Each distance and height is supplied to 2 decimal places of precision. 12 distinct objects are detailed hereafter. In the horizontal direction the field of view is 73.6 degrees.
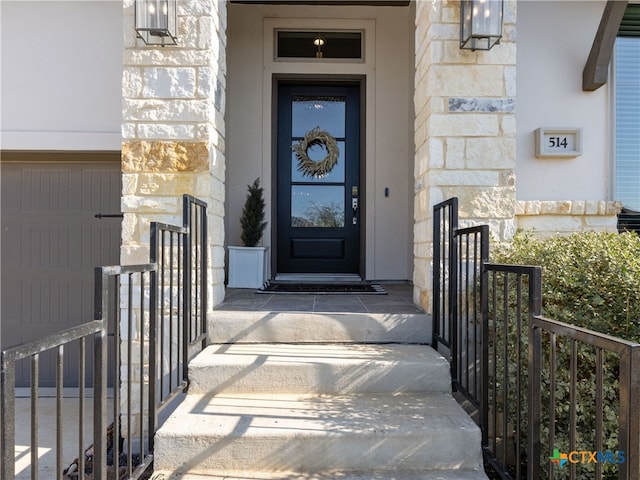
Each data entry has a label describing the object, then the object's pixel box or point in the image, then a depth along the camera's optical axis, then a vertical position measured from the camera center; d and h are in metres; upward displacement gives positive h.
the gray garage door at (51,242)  3.67 -0.03
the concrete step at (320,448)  1.80 -0.88
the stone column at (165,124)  2.55 +0.69
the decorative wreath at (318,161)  4.69 +0.96
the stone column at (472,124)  2.61 +0.72
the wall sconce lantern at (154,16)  2.43 +1.27
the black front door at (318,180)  4.70 +0.67
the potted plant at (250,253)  3.94 -0.12
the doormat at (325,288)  3.53 -0.43
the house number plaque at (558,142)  3.46 +0.80
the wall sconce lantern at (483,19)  2.46 +1.28
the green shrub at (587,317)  1.71 -0.32
